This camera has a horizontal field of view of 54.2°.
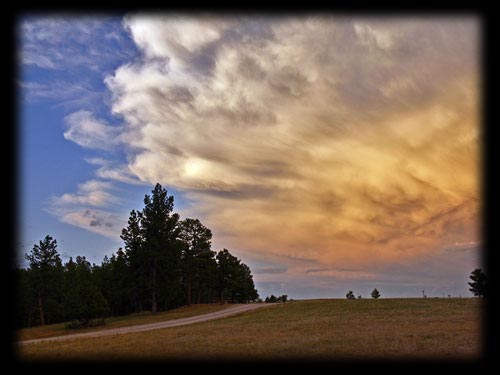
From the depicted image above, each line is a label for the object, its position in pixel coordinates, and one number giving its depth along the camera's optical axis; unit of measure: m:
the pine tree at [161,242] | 56.44
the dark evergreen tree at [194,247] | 65.56
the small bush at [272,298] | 100.72
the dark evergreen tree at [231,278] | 72.75
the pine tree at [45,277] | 62.84
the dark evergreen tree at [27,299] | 57.87
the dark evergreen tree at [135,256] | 56.53
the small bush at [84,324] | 45.90
